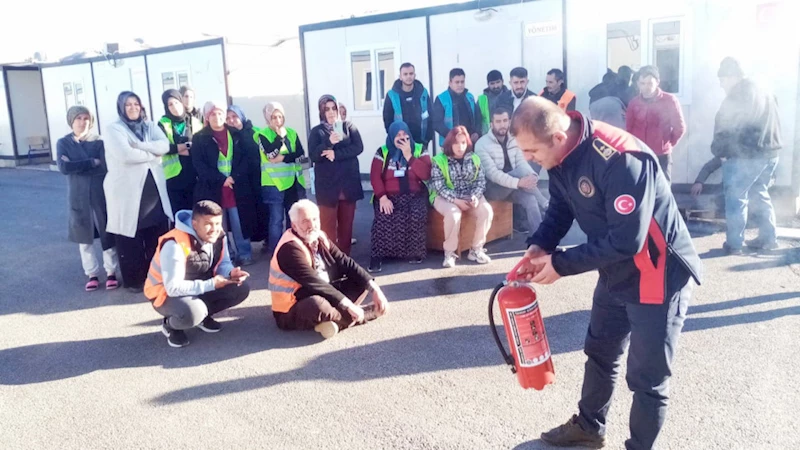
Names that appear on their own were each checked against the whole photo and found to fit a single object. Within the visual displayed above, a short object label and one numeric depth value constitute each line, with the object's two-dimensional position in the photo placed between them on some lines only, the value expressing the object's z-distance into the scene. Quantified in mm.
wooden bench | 6742
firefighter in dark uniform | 2457
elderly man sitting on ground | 4648
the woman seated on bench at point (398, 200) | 6602
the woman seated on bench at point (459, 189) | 6500
